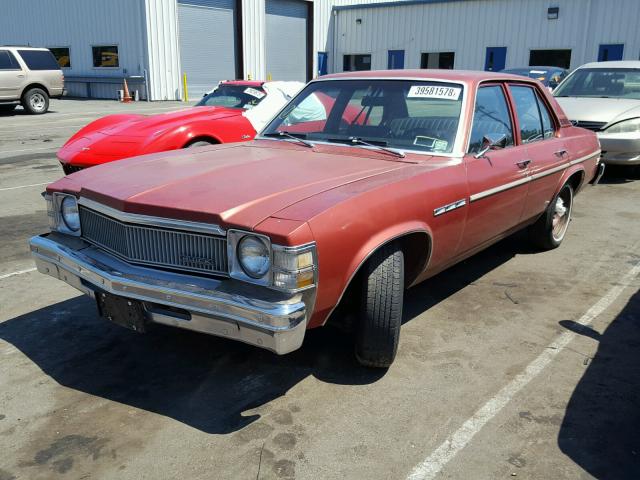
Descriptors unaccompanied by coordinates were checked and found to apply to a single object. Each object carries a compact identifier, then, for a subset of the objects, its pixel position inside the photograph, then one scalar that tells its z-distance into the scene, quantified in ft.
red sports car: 23.18
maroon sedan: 9.20
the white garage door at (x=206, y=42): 86.17
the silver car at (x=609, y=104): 27.40
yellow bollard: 85.81
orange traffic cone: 82.84
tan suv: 59.31
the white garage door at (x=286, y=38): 98.58
